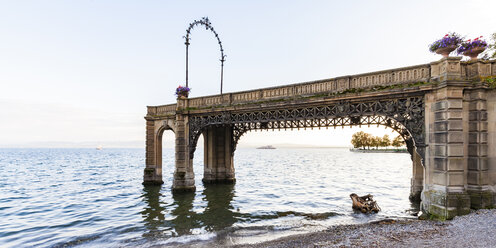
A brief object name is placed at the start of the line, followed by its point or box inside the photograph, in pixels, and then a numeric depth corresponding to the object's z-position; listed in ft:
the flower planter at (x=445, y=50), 42.90
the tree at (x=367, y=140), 519.64
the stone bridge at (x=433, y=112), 42.01
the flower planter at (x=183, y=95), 83.61
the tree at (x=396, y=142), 432.82
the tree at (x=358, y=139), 522.47
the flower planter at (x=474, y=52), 42.39
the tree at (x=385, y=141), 494.59
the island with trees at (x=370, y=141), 498.28
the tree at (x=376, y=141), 510.17
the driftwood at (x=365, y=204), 58.85
